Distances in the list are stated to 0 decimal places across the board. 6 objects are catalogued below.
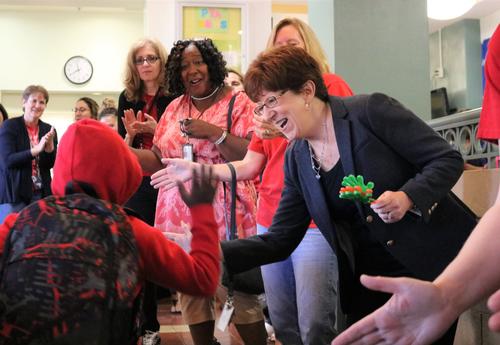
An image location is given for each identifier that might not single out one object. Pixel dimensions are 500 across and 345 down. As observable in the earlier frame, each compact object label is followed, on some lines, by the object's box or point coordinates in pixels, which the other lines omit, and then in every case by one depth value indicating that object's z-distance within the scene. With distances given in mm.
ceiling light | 6507
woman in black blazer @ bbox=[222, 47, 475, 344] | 2072
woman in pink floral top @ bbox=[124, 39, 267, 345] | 3266
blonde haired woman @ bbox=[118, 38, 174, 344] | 3826
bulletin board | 7312
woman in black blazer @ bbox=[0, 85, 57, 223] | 5469
